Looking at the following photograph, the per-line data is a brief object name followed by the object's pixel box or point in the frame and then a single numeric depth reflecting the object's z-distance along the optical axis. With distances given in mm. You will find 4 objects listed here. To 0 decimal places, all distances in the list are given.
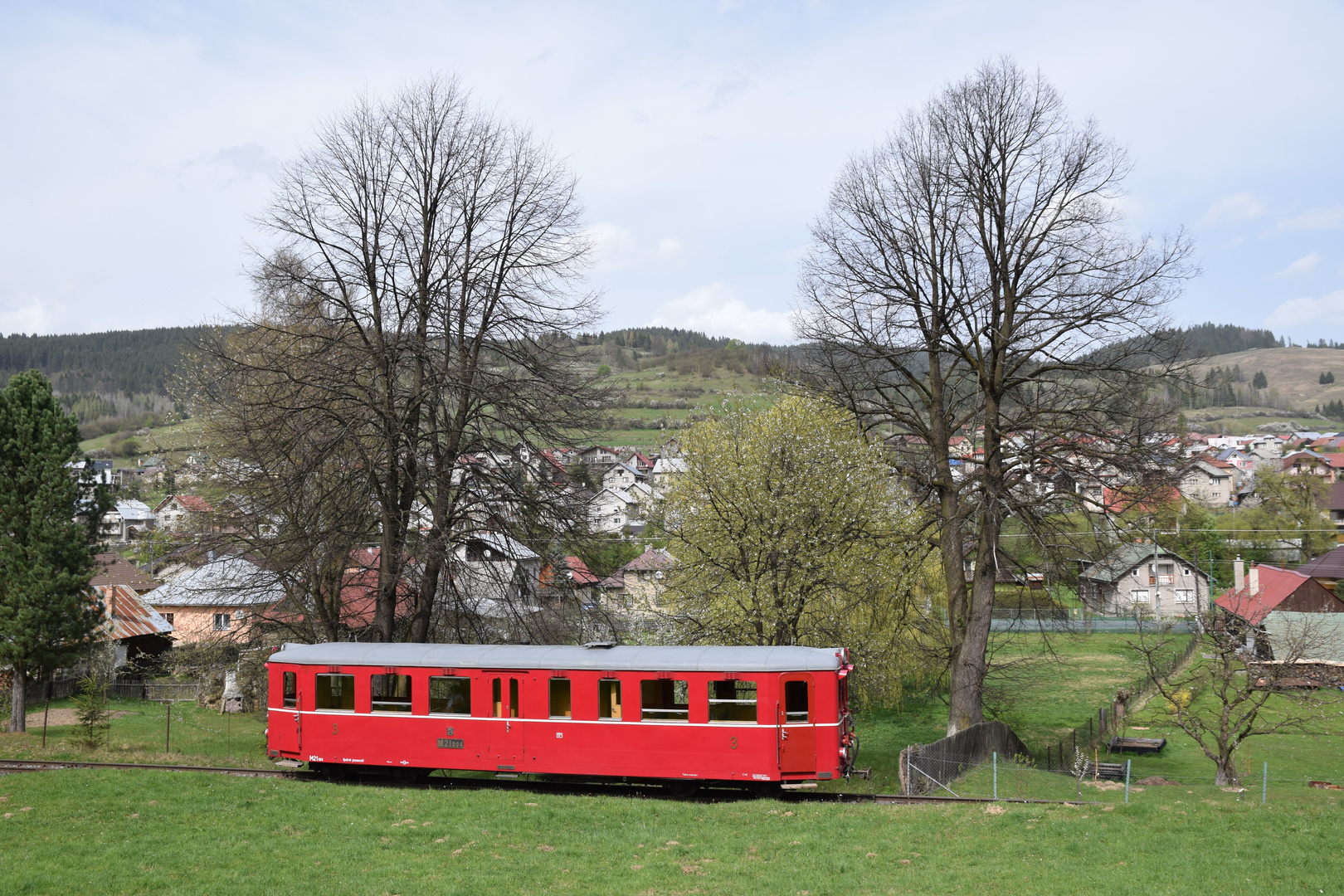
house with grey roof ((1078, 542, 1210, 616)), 63969
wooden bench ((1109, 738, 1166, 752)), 27984
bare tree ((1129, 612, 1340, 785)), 18359
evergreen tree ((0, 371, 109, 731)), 24750
